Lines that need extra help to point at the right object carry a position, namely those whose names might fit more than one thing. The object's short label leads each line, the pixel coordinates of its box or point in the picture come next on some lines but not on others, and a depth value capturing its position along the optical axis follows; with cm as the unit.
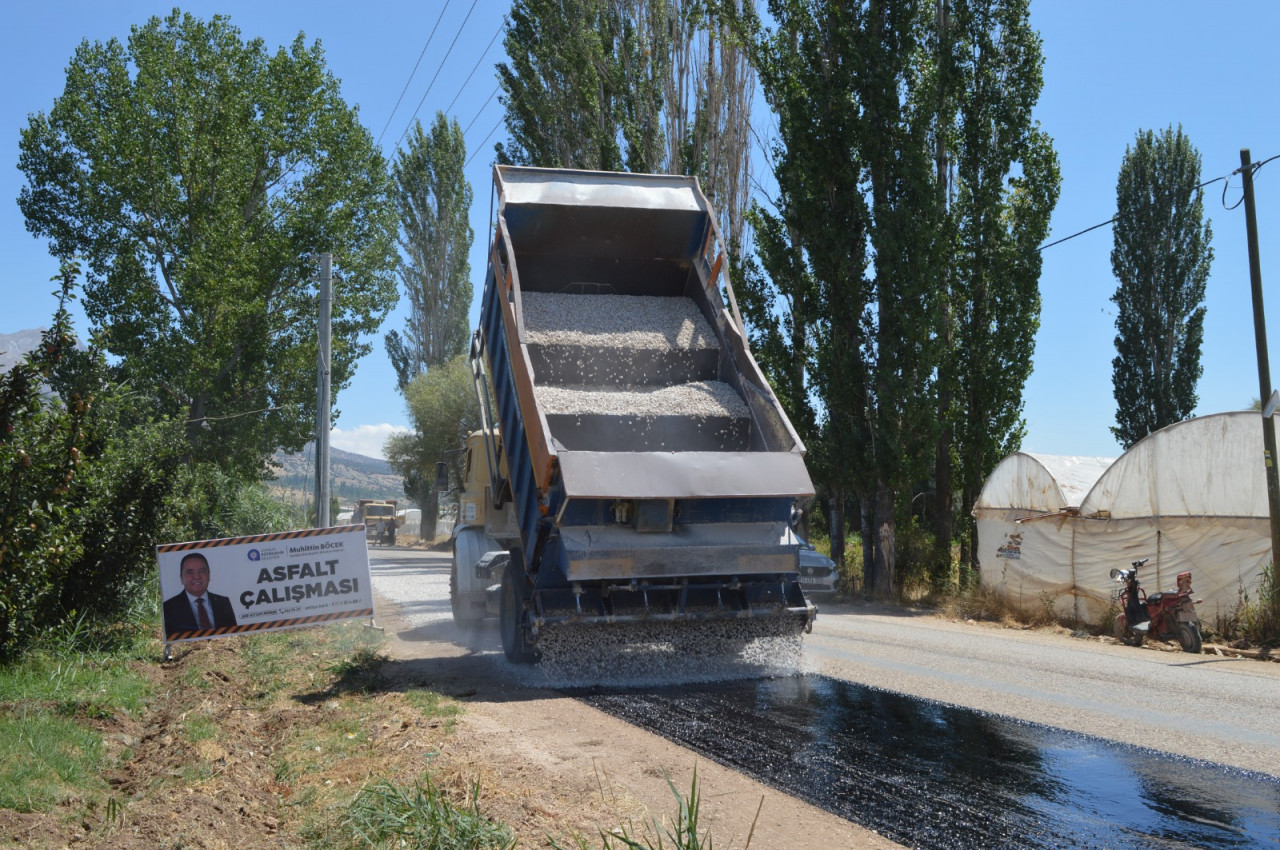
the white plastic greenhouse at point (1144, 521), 1317
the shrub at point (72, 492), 742
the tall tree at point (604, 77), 2472
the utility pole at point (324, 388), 1633
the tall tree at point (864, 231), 1948
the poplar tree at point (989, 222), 2009
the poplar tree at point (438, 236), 4488
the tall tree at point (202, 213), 2536
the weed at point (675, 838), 371
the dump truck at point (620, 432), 811
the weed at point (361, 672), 874
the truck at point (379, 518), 5456
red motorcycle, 1231
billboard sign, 969
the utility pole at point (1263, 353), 1252
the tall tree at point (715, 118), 2475
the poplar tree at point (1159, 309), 3020
